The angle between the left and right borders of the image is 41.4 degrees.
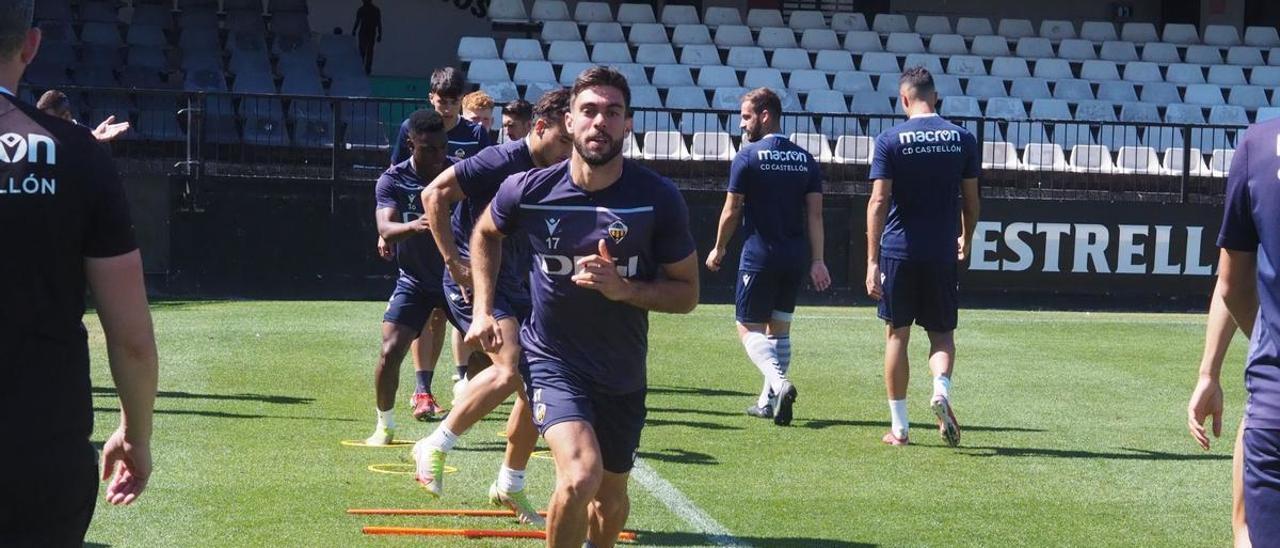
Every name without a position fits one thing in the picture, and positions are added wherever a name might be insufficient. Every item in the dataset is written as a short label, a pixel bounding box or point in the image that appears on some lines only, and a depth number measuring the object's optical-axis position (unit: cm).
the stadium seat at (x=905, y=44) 2605
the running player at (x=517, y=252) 718
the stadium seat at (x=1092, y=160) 2047
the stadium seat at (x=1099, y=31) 2792
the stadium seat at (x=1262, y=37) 2825
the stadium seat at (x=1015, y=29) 2772
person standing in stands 2581
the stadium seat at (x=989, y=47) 2638
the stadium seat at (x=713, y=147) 1983
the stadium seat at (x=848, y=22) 2717
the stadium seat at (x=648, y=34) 2525
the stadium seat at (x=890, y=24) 2723
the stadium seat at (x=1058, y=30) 2786
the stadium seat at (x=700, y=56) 2459
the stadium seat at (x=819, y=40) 2591
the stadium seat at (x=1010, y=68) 2545
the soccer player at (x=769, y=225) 1071
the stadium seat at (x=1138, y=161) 2062
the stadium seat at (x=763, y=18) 2683
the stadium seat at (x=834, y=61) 2491
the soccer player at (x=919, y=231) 953
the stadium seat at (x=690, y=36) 2553
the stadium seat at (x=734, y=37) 2559
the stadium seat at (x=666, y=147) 1966
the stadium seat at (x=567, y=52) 2377
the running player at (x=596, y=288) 574
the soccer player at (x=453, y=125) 1036
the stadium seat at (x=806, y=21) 2698
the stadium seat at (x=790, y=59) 2464
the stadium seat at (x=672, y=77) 2369
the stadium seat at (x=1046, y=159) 2045
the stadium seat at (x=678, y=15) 2648
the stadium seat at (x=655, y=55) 2453
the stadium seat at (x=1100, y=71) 2592
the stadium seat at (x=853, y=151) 2000
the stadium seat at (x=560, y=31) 2480
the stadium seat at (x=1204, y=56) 2733
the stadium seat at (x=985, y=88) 2458
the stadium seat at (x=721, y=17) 2673
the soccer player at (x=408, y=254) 930
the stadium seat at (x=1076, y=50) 2686
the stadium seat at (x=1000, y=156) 2036
